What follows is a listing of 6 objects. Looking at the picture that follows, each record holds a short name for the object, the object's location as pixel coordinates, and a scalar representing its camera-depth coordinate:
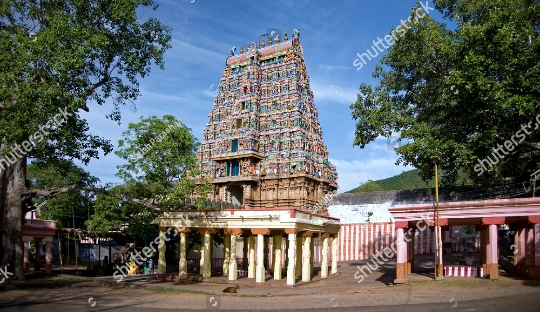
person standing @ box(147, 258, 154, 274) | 31.64
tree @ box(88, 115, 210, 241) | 25.36
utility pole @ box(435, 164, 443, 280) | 19.08
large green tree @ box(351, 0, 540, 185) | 18.97
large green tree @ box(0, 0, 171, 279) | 17.44
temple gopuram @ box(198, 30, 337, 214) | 45.00
